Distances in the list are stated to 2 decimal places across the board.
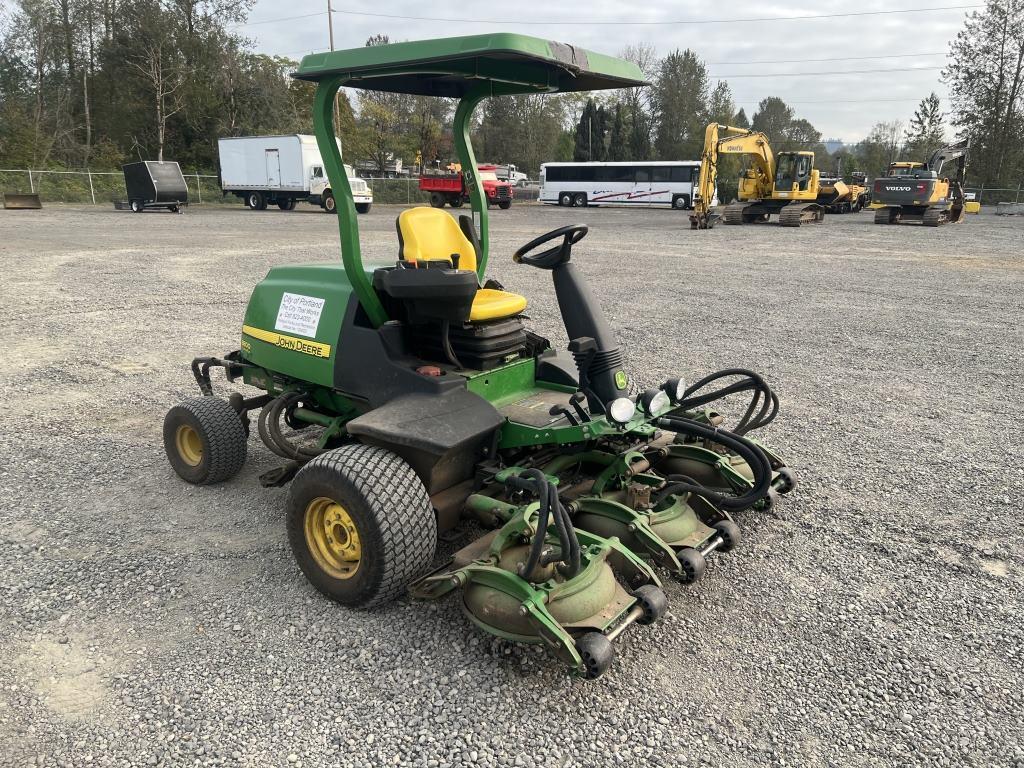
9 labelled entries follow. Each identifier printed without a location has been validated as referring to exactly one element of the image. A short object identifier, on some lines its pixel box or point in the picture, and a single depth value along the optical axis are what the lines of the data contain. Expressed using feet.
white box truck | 95.30
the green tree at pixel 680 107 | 194.08
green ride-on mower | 9.08
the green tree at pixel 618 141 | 193.47
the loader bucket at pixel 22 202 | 89.92
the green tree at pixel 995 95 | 134.51
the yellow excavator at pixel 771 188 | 79.66
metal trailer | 86.17
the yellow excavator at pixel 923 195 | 80.94
